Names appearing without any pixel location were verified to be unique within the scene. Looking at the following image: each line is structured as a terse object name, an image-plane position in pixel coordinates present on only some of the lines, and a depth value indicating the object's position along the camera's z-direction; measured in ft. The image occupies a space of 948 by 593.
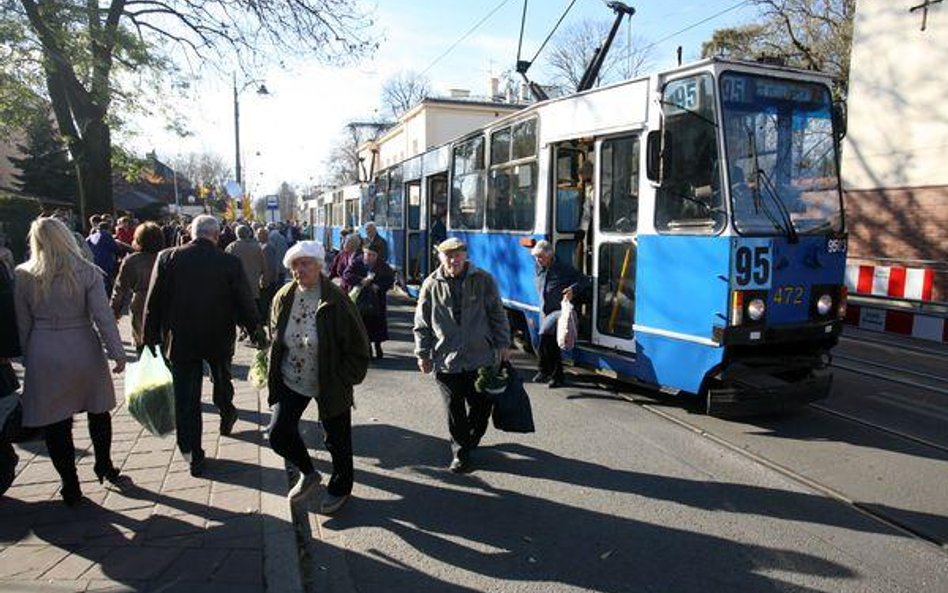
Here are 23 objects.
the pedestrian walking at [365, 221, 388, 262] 31.12
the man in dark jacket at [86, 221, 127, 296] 37.93
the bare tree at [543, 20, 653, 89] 154.32
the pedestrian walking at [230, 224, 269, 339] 30.89
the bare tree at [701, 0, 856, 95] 78.59
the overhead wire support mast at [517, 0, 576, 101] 36.44
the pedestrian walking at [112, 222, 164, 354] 21.02
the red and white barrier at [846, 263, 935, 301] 30.68
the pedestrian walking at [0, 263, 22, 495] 13.61
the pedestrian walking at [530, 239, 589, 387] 23.88
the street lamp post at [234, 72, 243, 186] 98.43
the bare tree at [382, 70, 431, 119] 222.85
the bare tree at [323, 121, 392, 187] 219.43
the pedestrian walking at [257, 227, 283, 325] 33.40
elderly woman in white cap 13.76
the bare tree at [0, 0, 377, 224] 43.75
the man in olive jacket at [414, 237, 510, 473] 16.31
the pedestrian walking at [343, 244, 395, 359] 29.68
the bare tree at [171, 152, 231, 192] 283.79
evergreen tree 112.16
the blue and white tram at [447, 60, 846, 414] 19.03
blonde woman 13.83
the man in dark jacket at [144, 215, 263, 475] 16.10
